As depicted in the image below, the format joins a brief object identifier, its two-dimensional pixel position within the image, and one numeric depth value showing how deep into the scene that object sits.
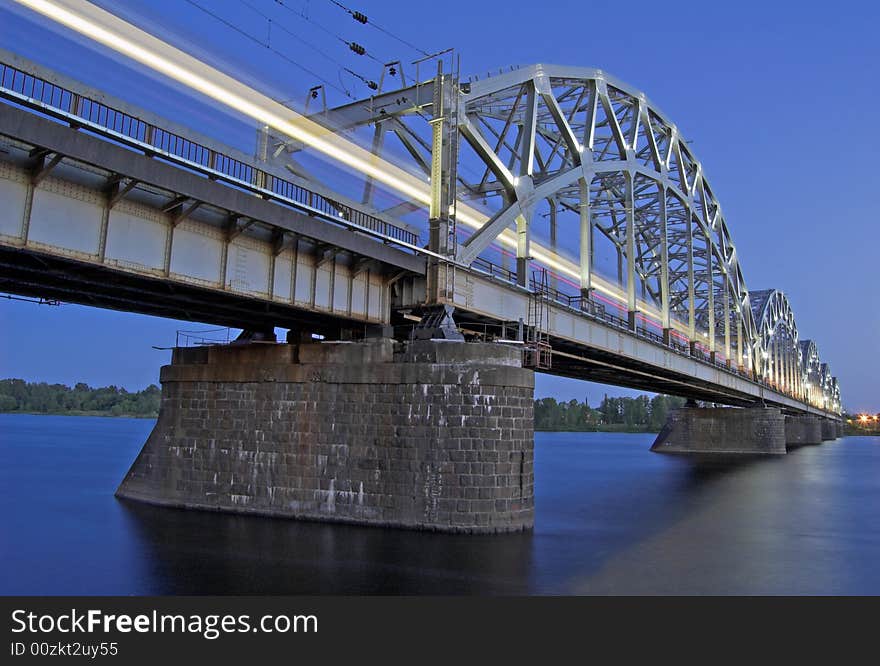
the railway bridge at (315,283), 16.95
